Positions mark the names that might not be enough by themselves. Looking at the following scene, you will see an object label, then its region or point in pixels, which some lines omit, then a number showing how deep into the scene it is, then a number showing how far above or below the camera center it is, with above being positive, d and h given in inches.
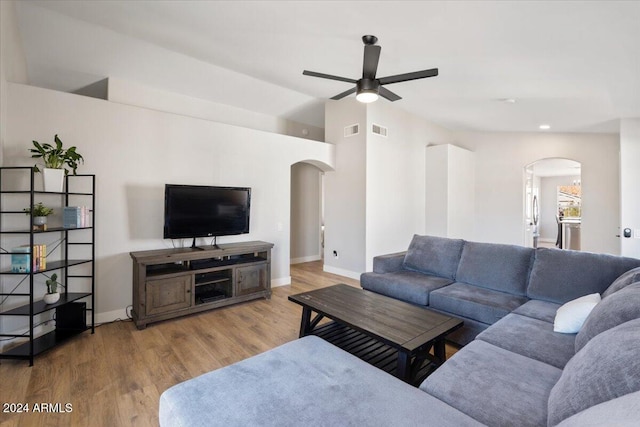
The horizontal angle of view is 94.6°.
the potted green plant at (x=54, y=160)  106.9 +20.4
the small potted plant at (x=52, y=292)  107.6 -29.1
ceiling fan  104.5 +52.4
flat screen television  138.9 +2.3
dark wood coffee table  78.2 -32.2
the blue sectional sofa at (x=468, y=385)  41.3 -30.7
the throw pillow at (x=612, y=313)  57.6 -19.8
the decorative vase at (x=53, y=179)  106.6 +13.0
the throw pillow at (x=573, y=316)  76.7 -26.4
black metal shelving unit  99.9 -23.1
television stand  125.1 -30.4
